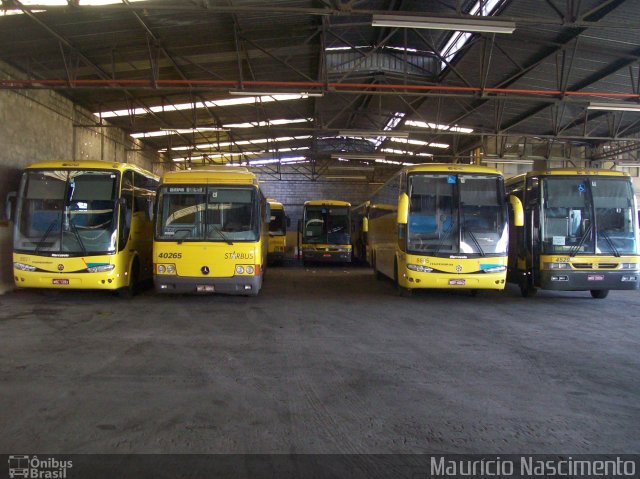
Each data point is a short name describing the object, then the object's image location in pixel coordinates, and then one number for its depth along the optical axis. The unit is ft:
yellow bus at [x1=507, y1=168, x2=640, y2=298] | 35.32
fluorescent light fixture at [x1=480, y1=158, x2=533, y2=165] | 72.23
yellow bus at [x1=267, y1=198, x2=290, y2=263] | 75.46
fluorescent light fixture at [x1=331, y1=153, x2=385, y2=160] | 73.60
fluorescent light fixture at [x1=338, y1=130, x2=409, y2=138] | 54.85
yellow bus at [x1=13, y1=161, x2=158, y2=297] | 33.27
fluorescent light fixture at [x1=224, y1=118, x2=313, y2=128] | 73.00
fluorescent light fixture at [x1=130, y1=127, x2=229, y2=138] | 72.44
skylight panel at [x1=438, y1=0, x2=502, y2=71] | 39.12
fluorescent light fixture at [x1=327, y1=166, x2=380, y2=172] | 81.95
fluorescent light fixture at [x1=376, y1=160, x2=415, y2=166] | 106.25
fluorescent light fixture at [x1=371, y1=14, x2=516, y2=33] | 29.91
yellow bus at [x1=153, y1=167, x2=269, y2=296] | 33.63
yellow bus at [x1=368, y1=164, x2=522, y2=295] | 34.78
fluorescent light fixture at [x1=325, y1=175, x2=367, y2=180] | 117.08
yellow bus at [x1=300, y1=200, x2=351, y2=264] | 71.26
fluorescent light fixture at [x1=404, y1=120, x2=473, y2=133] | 73.10
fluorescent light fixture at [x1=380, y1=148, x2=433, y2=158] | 93.41
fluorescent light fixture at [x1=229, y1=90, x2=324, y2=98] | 41.68
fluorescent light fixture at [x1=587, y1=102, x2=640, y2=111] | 44.29
